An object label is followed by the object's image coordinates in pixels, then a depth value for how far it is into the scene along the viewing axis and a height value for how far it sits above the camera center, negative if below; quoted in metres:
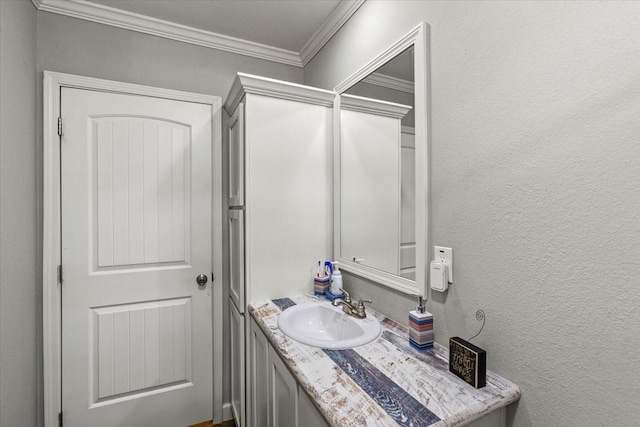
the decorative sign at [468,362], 0.86 -0.43
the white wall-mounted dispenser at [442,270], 1.09 -0.20
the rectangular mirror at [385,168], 1.20 +0.21
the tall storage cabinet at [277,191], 1.62 +0.12
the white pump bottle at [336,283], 1.63 -0.37
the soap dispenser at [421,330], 1.09 -0.42
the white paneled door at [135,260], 1.72 -0.28
